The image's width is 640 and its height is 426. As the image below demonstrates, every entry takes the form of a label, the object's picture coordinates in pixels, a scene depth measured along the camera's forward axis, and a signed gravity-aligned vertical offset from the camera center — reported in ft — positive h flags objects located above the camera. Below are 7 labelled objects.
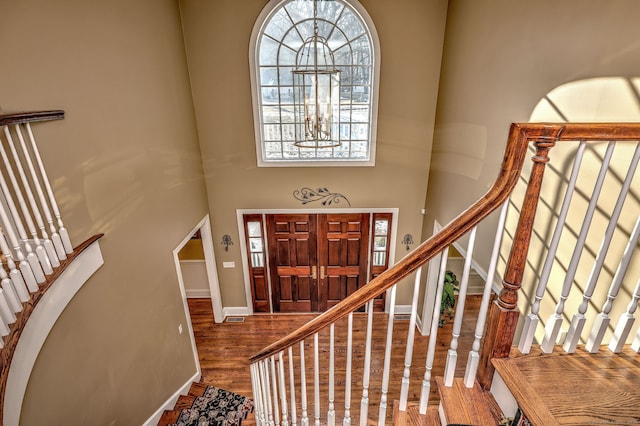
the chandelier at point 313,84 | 15.16 +0.07
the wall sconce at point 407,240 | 18.13 -7.69
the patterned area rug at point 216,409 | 12.31 -11.50
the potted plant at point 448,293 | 16.85 -9.70
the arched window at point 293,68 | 14.69 +0.46
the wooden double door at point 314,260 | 17.95 -8.93
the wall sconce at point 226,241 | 17.94 -7.57
